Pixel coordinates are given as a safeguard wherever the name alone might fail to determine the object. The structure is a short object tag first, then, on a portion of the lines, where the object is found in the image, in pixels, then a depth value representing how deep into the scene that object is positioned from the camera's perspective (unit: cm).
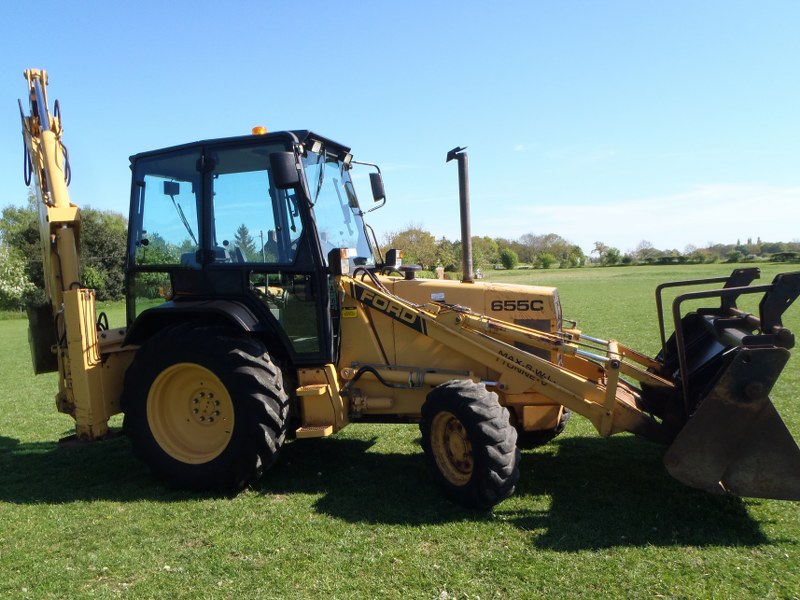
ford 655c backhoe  503
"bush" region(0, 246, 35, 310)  3806
